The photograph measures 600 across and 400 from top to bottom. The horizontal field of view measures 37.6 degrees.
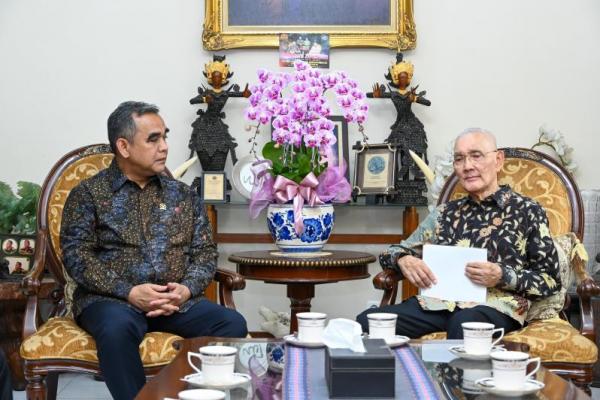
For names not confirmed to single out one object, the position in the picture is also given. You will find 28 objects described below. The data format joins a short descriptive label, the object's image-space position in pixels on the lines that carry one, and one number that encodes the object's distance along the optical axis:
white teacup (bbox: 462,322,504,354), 2.32
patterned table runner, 1.98
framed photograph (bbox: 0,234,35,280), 4.25
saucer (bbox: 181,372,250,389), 2.00
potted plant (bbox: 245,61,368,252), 3.68
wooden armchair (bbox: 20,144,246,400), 2.94
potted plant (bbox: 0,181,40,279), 4.25
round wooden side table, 3.61
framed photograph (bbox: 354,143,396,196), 4.66
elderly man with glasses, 3.07
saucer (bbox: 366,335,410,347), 2.46
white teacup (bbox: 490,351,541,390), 1.97
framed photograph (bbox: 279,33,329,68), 4.85
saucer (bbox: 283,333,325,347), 2.42
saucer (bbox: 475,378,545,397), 1.96
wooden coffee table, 1.98
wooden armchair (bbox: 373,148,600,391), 2.91
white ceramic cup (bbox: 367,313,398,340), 2.47
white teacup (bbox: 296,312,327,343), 2.44
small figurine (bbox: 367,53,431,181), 4.69
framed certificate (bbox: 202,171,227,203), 4.68
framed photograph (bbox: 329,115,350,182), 4.78
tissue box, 1.94
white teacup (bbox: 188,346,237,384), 2.00
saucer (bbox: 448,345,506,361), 2.31
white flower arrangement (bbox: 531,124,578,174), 4.72
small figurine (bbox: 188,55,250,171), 4.72
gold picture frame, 4.83
